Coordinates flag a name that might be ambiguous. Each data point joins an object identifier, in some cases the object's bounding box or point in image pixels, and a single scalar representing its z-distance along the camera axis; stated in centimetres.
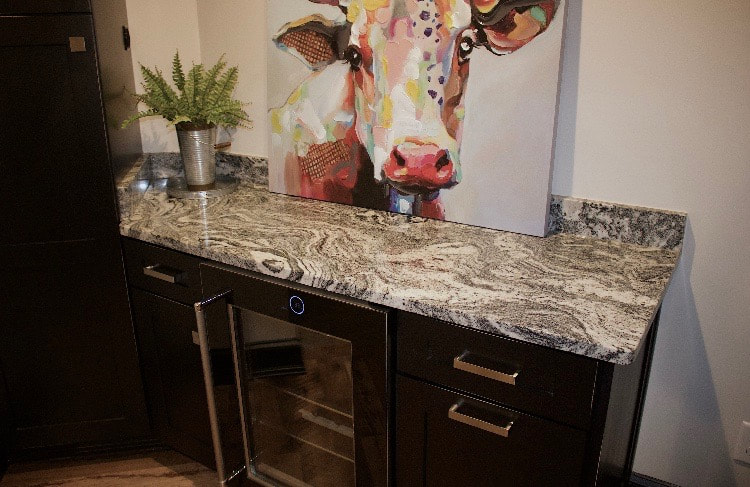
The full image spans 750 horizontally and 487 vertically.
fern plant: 183
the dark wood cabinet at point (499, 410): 107
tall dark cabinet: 153
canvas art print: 146
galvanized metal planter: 189
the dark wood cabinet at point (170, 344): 162
